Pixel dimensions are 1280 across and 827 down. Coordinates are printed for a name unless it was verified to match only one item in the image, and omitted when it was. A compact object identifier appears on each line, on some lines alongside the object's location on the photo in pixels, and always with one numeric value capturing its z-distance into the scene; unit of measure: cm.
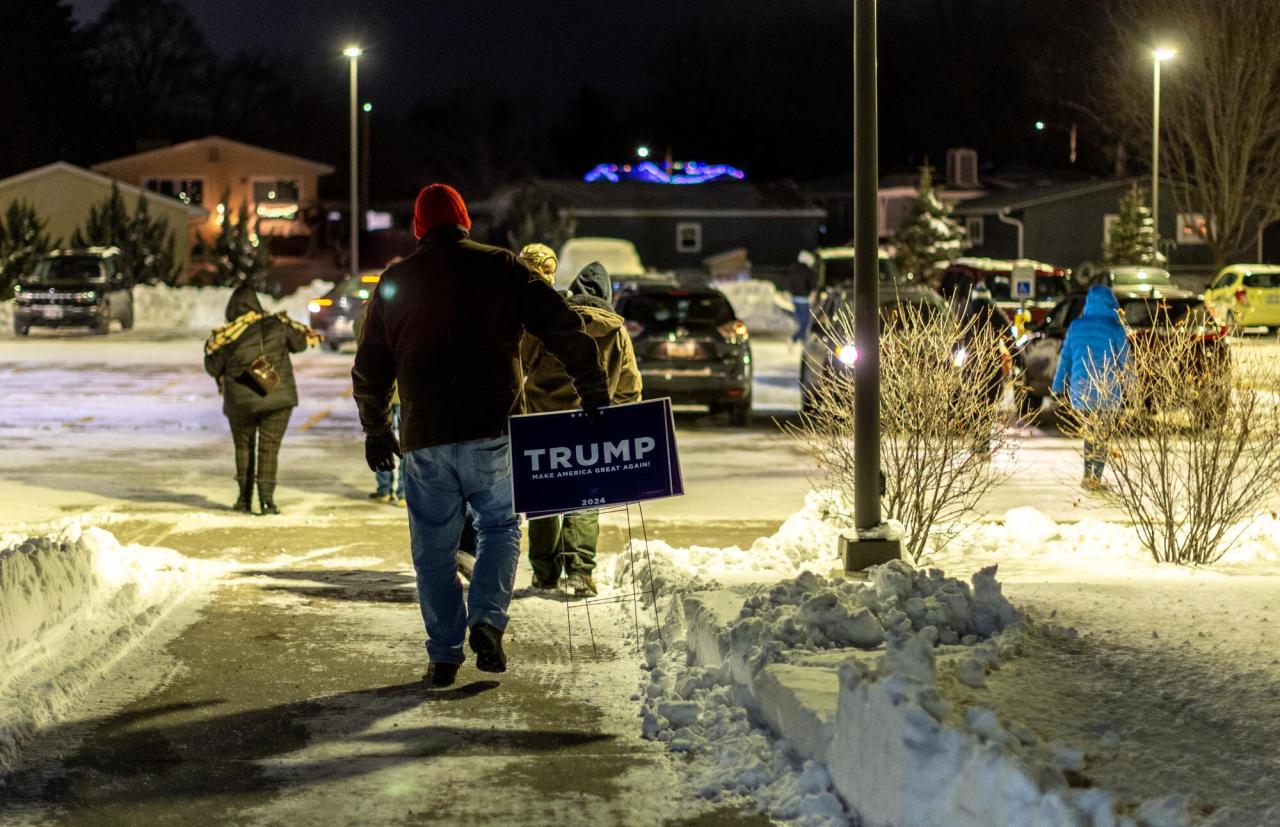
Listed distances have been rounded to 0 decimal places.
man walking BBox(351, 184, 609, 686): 736
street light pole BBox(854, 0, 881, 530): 966
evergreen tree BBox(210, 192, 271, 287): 5006
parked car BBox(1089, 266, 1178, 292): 3130
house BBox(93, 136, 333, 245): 7525
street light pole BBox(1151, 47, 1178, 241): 3838
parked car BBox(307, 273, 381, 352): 3231
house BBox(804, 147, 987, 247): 7938
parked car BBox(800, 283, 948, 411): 1927
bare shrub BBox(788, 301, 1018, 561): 1067
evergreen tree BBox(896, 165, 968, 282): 6103
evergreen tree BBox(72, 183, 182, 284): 4866
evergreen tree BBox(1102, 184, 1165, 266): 5372
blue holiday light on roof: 7494
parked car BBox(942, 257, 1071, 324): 3581
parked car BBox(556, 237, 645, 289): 4912
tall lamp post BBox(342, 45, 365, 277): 4084
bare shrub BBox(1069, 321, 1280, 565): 1031
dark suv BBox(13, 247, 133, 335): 3741
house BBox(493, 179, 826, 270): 7056
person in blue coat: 1321
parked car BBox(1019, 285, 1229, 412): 2061
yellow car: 4034
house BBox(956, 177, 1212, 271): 6234
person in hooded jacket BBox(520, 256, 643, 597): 946
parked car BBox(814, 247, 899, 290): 4350
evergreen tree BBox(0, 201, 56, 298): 4377
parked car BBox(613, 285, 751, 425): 2014
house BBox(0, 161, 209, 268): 6156
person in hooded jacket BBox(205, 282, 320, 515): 1276
